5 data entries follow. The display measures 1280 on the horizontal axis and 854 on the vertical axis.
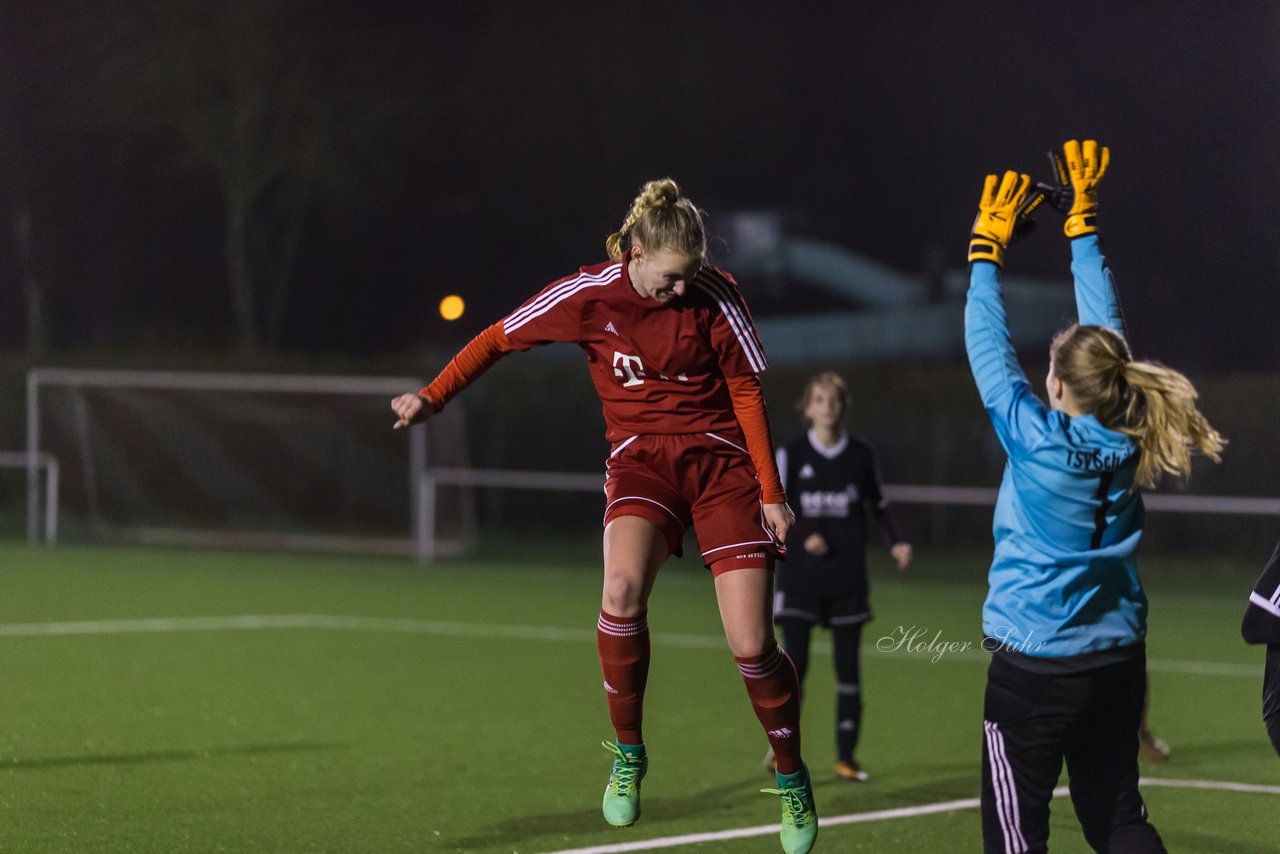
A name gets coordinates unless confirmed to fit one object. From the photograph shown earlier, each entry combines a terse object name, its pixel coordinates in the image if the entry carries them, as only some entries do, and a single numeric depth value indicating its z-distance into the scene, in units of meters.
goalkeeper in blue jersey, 9.39
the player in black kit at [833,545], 16.58
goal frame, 40.78
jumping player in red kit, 11.77
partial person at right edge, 10.32
